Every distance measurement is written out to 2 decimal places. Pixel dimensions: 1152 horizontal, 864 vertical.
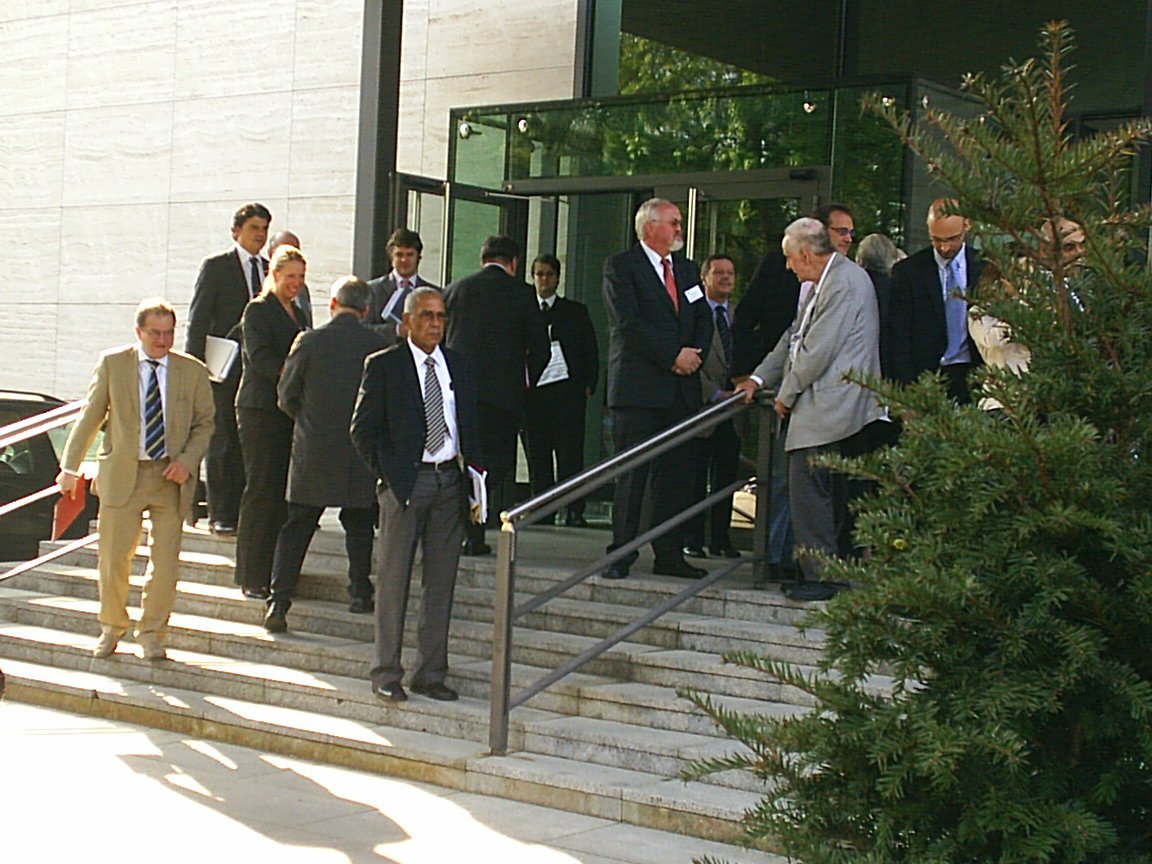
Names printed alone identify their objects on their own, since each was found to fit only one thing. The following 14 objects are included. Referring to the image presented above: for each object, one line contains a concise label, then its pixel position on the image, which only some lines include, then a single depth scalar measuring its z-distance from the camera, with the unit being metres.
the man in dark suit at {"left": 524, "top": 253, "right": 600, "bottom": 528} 12.31
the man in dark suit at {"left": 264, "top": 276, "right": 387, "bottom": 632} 9.38
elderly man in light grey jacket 8.41
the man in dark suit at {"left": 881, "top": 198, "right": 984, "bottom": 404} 8.60
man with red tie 9.37
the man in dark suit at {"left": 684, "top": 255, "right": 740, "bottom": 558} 10.35
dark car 12.59
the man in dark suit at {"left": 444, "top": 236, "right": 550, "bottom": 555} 10.30
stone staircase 7.27
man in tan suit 9.41
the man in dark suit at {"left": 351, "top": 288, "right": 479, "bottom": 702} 8.17
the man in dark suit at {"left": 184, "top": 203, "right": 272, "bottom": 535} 10.71
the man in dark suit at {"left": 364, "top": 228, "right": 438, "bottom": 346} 10.83
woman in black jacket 9.95
